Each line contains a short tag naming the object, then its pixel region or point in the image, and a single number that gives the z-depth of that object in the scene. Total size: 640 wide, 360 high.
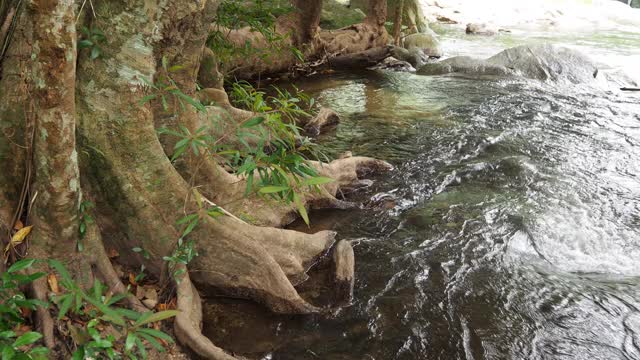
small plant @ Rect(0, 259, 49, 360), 2.01
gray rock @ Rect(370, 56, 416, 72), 14.75
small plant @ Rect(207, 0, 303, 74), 6.25
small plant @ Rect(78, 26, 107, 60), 3.08
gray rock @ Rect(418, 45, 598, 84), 13.11
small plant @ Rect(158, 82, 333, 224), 2.93
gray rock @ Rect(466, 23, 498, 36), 23.49
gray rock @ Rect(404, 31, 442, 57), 16.83
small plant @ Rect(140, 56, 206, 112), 3.07
